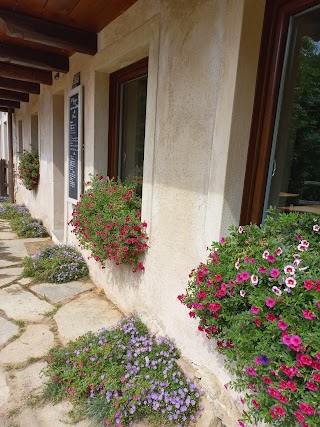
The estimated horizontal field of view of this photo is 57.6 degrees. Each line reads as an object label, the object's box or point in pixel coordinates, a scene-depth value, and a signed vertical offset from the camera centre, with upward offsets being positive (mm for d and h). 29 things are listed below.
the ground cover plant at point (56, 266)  3381 -1382
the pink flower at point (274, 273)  1144 -423
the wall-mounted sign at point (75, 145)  3418 +69
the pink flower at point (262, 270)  1188 -430
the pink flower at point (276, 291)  1121 -483
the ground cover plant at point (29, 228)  5270 -1460
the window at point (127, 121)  2834 +332
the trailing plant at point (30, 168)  5875 -415
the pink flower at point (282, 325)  1059 -577
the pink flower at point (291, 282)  1093 -435
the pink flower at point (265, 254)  1234 -383
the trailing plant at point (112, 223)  2350 -594
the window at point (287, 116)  1469 +253
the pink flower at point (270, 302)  1102 -518
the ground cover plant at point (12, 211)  6623 -1473
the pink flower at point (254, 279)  1209 -479
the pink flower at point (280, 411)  1062 -887
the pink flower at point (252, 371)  1170 -833
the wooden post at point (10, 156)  7784 -272
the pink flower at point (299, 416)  1006 -854
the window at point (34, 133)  6315 +313
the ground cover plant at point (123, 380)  1630 -1349
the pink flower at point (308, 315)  1013 -510
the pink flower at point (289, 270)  1123 -399
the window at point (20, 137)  7602 +261
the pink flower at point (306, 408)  979 -803
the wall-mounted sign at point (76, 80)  3453 +834
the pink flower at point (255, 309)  1152 -574
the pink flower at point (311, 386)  984 -733
